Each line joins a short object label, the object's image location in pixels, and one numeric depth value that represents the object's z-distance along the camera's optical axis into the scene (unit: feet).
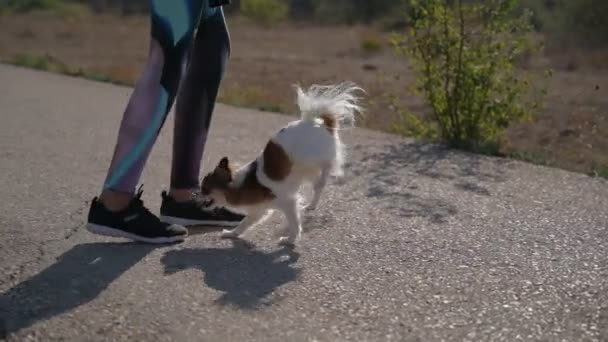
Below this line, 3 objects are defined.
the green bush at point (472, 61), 28.66
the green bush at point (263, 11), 166.61
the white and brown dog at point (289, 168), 15.79
